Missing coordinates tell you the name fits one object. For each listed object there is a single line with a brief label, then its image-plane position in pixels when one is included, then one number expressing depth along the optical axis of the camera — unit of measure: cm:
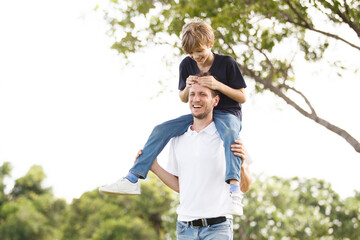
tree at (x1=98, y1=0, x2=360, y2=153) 1020
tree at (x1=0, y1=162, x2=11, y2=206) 4900
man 438
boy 432
